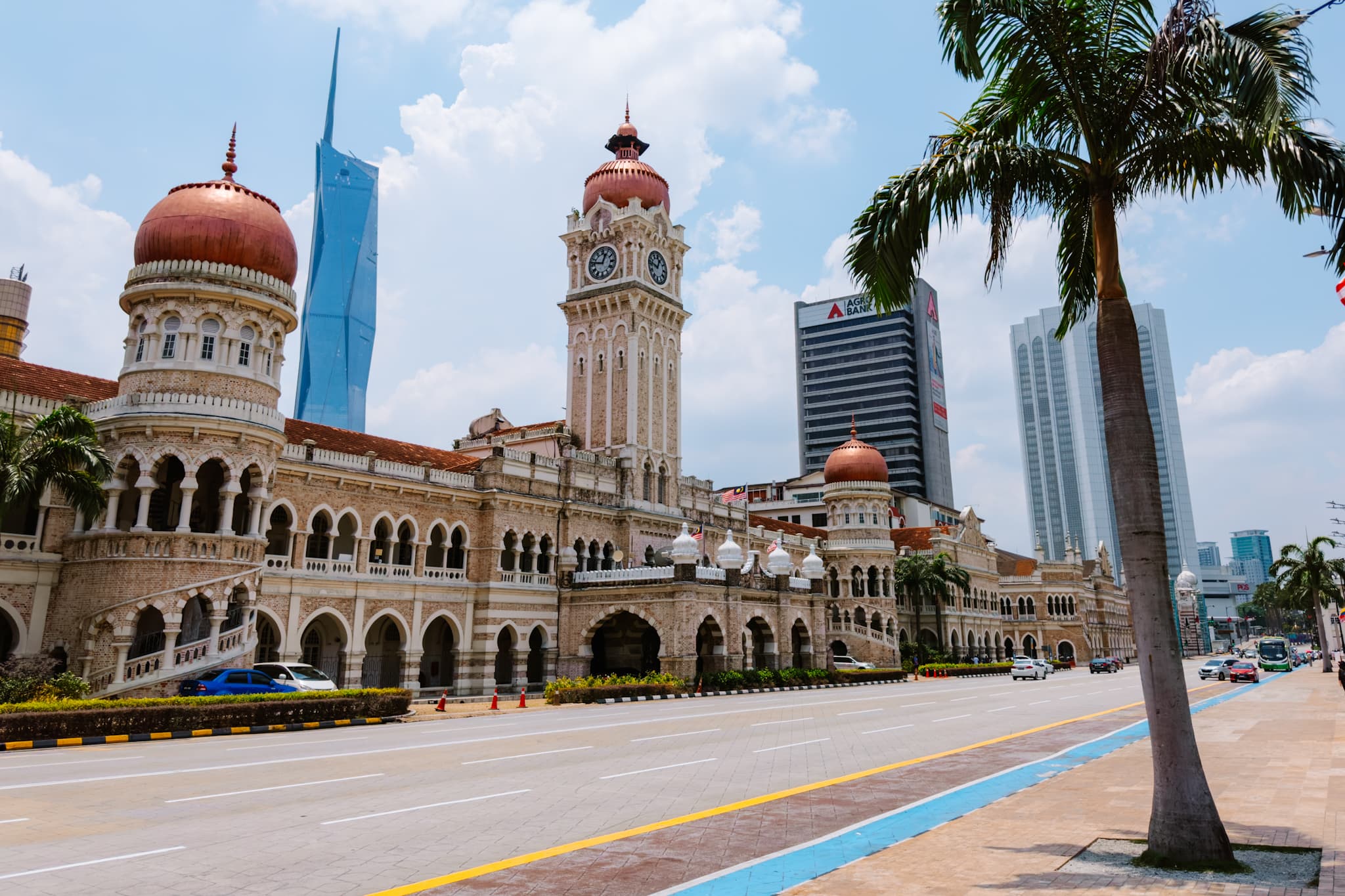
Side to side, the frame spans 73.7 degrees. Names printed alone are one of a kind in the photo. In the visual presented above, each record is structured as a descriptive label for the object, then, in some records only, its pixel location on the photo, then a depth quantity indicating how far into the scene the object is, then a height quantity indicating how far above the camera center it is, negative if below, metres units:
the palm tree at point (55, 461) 20.98 +4.50
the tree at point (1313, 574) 47.56 +4.17
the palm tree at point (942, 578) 61.94 +4.97
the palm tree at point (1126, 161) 7.48 +4.72
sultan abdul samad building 24.83 +4.91
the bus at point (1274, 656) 57.94 -0.36
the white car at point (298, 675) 24.67 -0.66
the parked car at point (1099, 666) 58.62 -0.93
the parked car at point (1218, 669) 45.31 -0.93
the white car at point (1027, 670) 49.41 -1.02
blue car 23.30 -0.84
